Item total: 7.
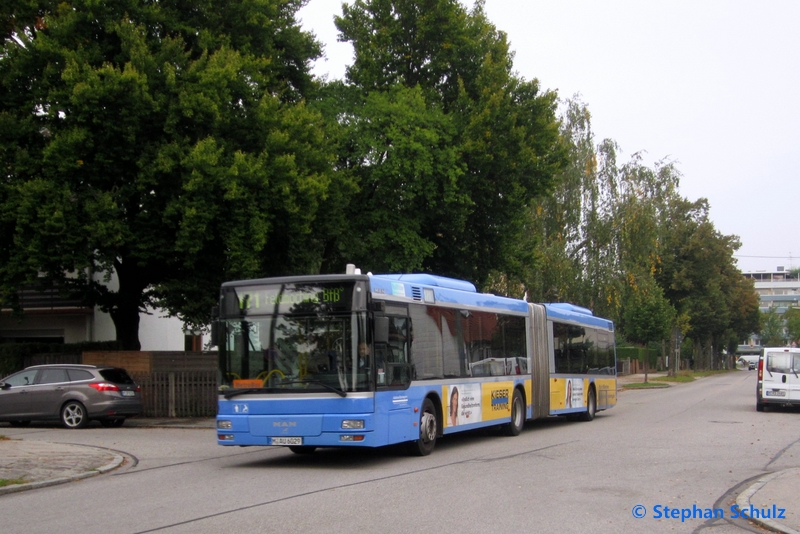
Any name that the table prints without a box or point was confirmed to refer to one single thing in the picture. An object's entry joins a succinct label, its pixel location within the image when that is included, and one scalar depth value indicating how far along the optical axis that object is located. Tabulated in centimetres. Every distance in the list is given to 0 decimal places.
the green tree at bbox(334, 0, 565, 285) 2627
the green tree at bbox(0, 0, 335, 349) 2045
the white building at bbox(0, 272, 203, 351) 3055
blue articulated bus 1261
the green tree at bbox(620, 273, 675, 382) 4916
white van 2500
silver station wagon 2058
